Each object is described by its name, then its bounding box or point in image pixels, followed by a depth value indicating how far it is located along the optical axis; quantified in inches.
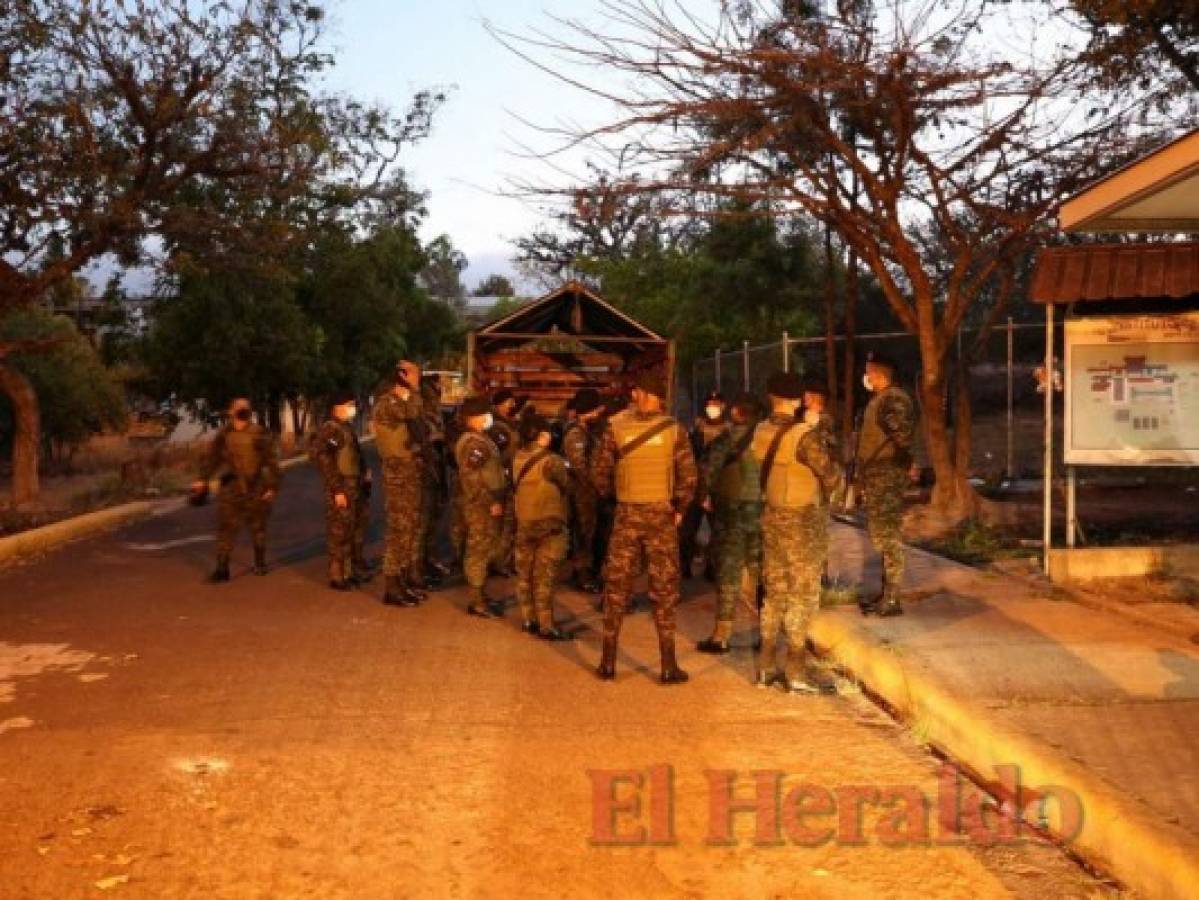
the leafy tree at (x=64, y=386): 1102.4
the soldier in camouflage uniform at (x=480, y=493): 377.7
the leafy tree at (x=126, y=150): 614.9
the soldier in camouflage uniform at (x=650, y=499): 296.2
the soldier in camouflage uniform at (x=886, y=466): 355.3
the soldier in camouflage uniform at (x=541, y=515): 351.9
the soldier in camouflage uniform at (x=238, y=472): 458.9
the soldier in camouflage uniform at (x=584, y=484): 424.5
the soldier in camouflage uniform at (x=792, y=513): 288.4
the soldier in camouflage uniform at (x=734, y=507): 339.9
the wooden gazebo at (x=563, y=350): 661.9
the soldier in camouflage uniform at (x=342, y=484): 433.4
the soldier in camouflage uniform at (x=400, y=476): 409.4
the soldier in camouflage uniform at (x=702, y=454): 421.4
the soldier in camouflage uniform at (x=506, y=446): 410.9
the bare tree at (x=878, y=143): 474.6
